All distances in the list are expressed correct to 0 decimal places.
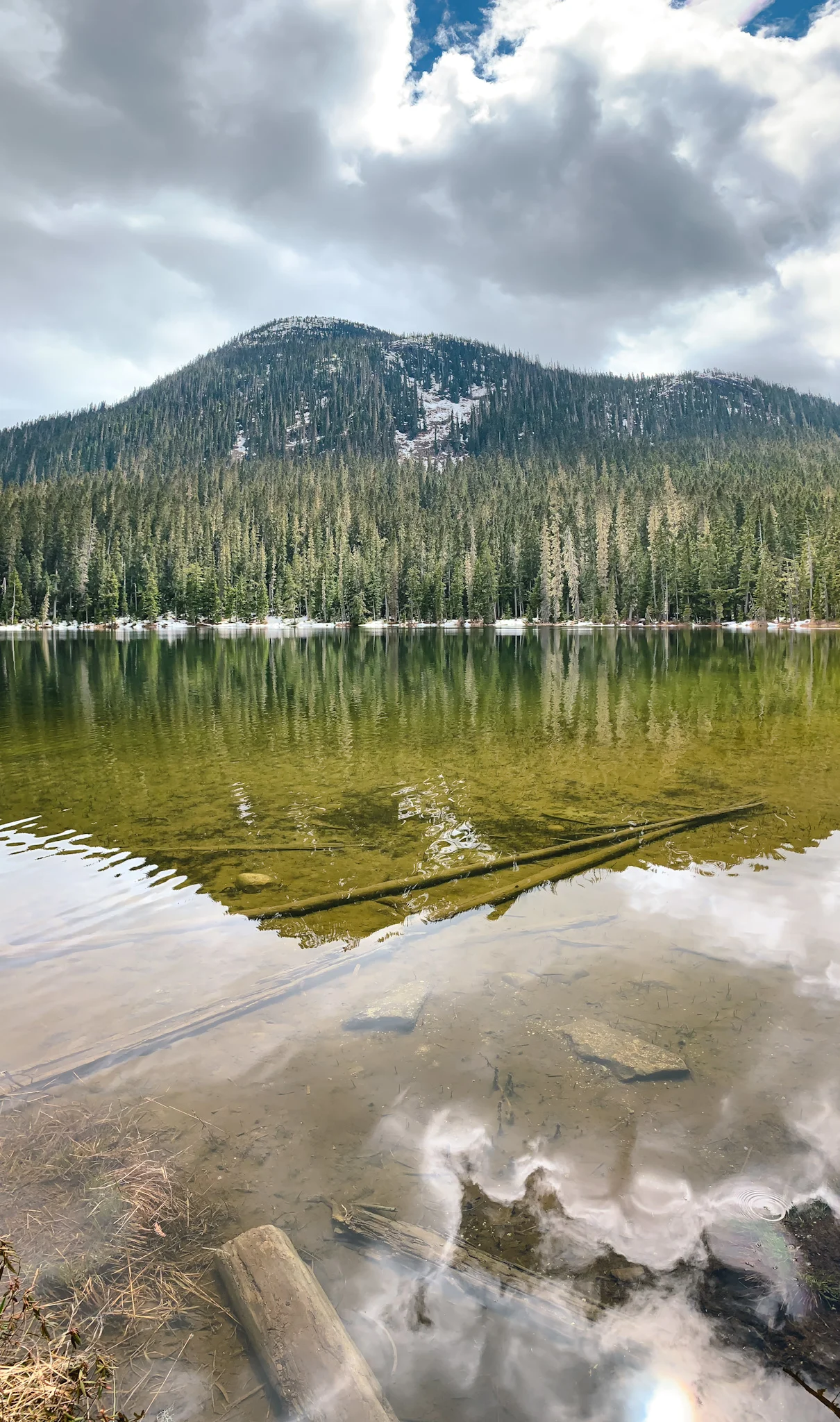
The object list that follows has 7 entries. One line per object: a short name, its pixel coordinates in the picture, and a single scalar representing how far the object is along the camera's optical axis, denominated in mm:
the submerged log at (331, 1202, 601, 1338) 3434
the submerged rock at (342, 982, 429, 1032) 5922
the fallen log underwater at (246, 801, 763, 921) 8305
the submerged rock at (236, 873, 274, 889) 9133
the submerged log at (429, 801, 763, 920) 8375
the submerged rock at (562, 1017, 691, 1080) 5250
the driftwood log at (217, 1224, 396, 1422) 2957
